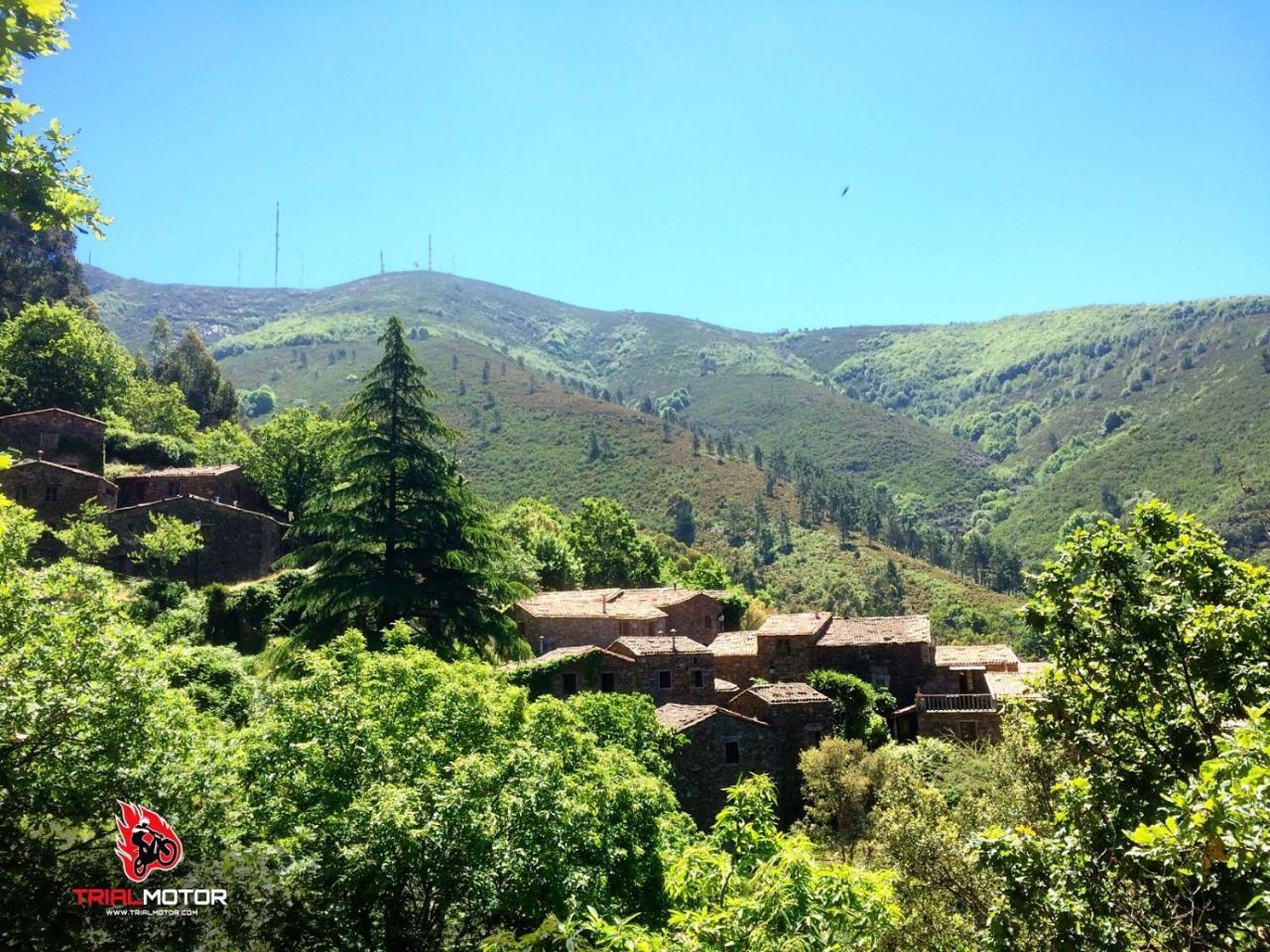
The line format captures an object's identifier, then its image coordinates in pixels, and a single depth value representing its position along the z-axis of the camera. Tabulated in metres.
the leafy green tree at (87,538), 38.38
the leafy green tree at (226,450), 53.88
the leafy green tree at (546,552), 53.66
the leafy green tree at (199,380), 79.69
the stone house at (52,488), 41.47
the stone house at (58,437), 47.88
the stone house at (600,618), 40.53
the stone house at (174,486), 48.62
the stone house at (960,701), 37.12
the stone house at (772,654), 40.81
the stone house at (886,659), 41.06
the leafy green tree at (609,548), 60.50
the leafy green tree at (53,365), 55.88
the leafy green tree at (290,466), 52.47
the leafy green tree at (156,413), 61.94
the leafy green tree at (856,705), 36.28
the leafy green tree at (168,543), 38.69
